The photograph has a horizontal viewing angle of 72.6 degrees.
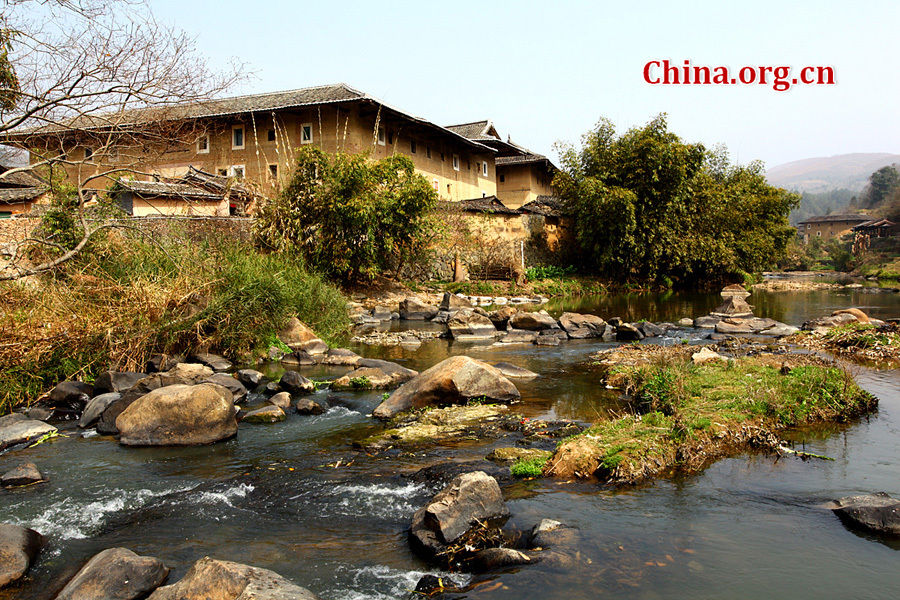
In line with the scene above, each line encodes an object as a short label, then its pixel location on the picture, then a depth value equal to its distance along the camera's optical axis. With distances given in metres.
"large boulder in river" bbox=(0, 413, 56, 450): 7.28
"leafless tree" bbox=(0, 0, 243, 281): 6.84
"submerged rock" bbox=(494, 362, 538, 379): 10.66
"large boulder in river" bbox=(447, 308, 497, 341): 16.22
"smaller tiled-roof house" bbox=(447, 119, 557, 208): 39.97
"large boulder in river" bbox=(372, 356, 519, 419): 8.62
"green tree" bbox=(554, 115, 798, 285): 29.84
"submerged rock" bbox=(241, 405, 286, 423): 8.21
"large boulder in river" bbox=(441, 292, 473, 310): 21.59
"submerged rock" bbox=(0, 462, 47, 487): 5.97
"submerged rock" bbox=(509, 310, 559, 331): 16.58
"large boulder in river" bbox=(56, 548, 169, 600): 3.89
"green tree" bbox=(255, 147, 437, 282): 20.70
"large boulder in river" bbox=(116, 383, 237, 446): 7.21
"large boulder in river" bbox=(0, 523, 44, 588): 4.25
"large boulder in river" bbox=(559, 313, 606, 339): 15.94
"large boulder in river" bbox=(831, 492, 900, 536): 4.73
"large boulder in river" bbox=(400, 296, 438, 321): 20.27
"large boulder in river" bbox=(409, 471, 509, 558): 4.53
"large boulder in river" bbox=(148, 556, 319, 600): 3.66
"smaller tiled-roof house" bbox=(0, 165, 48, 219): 24.70
